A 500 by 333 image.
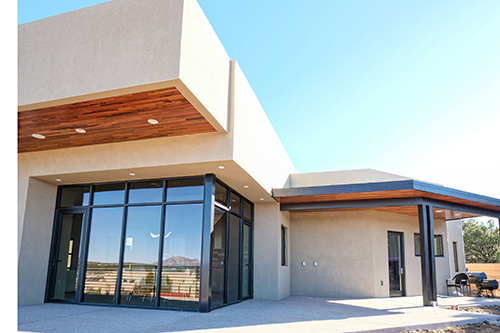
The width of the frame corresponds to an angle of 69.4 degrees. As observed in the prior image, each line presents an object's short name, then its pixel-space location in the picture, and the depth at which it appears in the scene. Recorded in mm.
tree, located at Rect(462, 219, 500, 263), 28438
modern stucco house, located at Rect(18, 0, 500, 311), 5426
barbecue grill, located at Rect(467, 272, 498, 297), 12138
